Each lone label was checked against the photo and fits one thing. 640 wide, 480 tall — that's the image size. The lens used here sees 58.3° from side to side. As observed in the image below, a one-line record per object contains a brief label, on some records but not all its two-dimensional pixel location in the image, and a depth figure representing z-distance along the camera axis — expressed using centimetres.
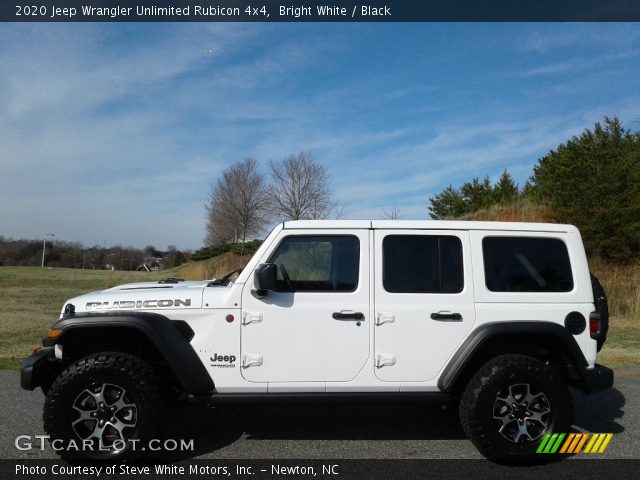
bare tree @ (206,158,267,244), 3916
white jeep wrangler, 423
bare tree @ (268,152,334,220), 3253
